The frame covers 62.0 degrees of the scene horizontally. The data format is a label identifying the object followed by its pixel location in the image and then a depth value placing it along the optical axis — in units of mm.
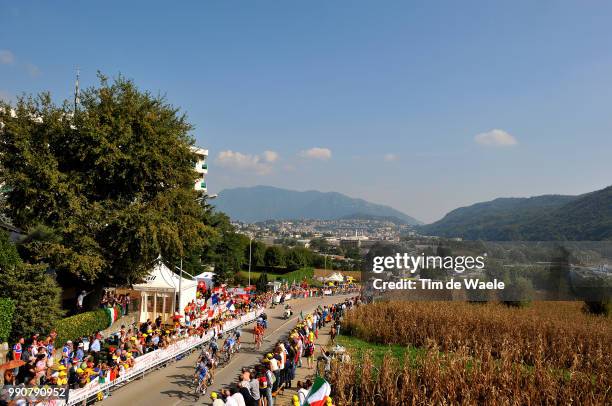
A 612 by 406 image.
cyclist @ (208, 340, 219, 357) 18859
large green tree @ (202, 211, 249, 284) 61969
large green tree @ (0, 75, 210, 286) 22812
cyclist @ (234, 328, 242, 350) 22956
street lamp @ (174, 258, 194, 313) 29078
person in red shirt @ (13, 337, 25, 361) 15875
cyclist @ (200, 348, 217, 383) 16812
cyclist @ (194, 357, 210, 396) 16048
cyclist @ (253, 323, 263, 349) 23969
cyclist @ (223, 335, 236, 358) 20922
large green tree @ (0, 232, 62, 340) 18406
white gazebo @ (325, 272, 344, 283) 67875
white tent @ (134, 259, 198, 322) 28984
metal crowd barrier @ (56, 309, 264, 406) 13883
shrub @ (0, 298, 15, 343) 17469
